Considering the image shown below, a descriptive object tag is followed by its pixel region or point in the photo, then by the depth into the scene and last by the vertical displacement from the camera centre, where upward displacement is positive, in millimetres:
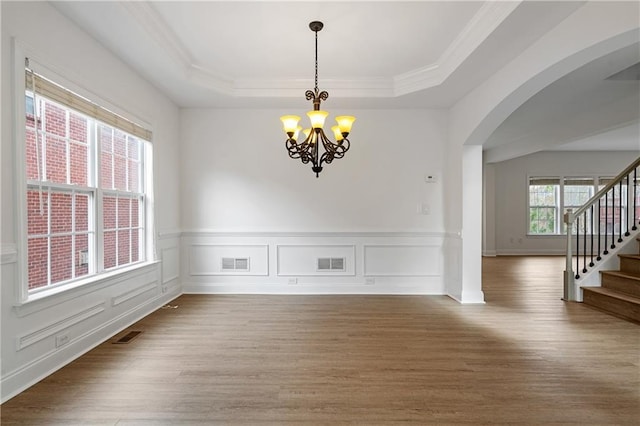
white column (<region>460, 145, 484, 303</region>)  4488 -202
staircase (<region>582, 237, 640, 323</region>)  3789 -1014
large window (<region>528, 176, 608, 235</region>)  9586 +330
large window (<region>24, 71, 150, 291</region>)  2477 +215
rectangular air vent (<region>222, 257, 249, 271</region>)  4992 -771
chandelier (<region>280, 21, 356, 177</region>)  3043 +742
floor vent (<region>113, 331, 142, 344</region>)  3115 -1194
